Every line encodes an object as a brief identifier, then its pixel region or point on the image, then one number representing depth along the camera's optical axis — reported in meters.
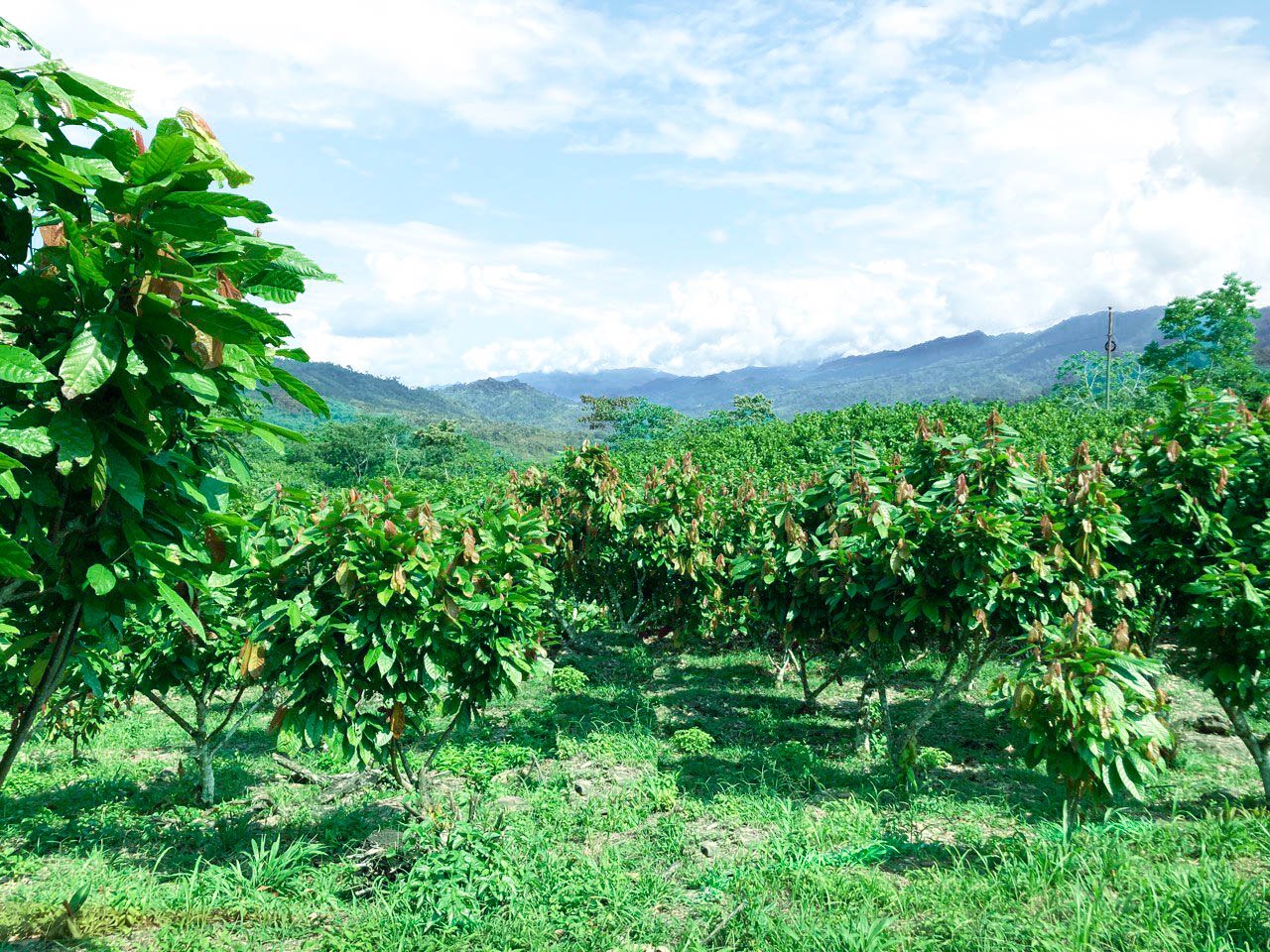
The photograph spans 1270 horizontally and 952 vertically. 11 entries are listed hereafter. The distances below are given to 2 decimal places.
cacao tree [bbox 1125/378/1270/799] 4.55
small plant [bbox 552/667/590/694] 8.59
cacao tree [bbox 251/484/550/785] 4.26
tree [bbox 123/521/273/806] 5.08
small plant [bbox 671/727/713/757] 6.49
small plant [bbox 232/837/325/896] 4.12
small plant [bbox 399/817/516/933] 3.69
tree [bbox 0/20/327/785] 1.60
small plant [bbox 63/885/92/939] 3.40
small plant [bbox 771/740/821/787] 5.80
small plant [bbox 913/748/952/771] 5.93
